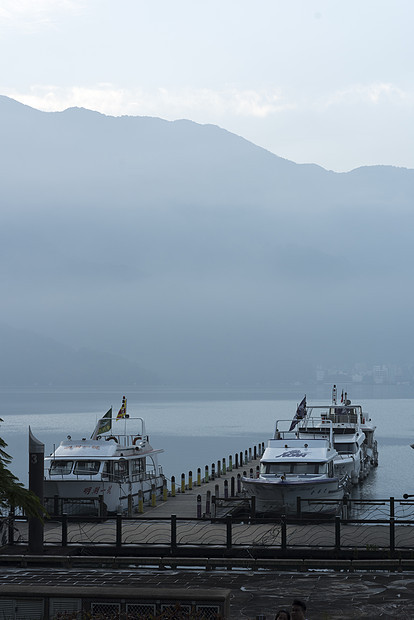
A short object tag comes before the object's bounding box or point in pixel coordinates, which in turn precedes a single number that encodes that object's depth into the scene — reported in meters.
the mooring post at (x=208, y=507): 39.04
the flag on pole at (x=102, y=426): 45.97
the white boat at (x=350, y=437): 55.13
